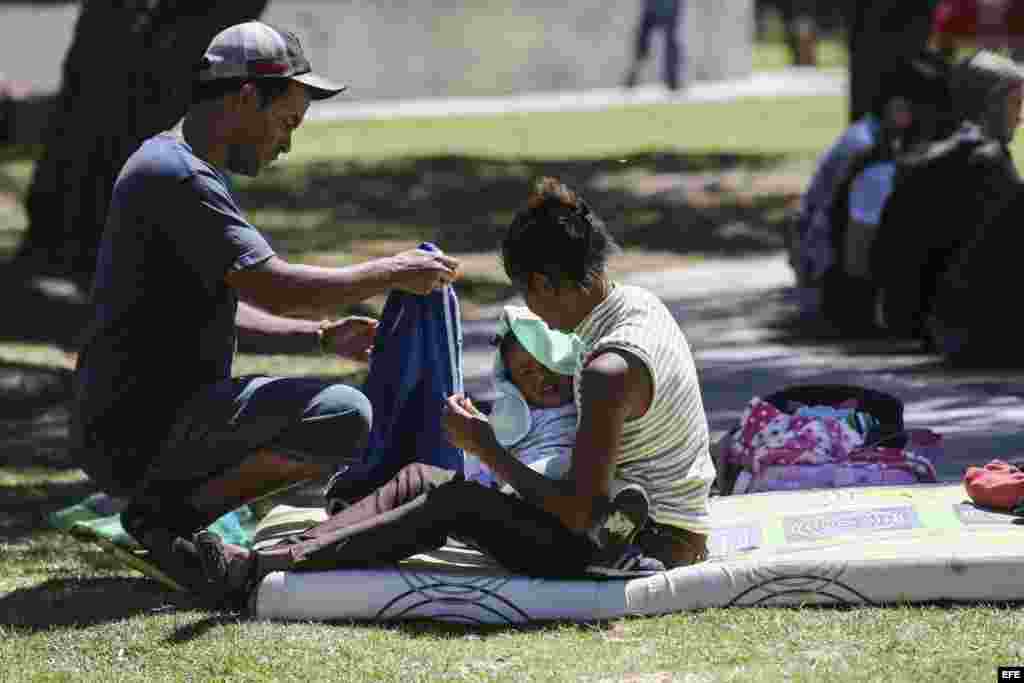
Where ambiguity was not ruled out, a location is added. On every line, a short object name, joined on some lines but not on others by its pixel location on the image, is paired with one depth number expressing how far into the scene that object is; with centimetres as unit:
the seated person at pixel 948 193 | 1648
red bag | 1073
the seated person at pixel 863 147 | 1922
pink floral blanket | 1188
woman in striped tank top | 962
